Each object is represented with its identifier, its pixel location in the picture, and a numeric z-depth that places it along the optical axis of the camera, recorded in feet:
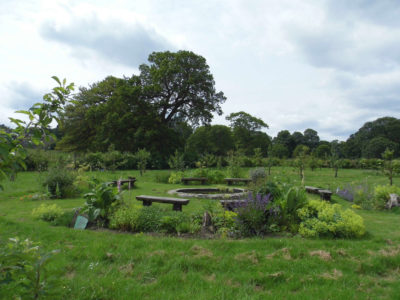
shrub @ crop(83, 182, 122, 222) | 17.56
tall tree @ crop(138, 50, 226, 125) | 77.86
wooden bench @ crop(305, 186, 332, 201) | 27.00
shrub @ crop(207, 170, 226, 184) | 45.29
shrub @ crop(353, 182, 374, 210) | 25.03
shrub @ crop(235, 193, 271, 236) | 15.72
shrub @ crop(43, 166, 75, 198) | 28.14
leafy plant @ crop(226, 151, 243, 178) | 49.14
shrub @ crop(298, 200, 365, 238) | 15.12
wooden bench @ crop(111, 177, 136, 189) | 34.79
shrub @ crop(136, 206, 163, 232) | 16.31
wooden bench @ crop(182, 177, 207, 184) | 42.47
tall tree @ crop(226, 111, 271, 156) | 141.96
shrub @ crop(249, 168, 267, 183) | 36.82
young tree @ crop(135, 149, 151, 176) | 52.85
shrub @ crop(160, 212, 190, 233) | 15.87
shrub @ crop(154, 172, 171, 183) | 45.34
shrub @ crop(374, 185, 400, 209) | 25.00
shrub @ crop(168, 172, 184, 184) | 43.65
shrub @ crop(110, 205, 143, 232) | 16.24
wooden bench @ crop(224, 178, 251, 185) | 40.34
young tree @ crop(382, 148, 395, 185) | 35.01
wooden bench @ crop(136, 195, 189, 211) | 20.40
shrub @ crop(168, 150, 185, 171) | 50.96
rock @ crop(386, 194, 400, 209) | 23.77
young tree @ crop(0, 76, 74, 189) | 5.66
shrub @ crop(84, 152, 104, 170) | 63.49
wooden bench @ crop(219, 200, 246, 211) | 18.33
